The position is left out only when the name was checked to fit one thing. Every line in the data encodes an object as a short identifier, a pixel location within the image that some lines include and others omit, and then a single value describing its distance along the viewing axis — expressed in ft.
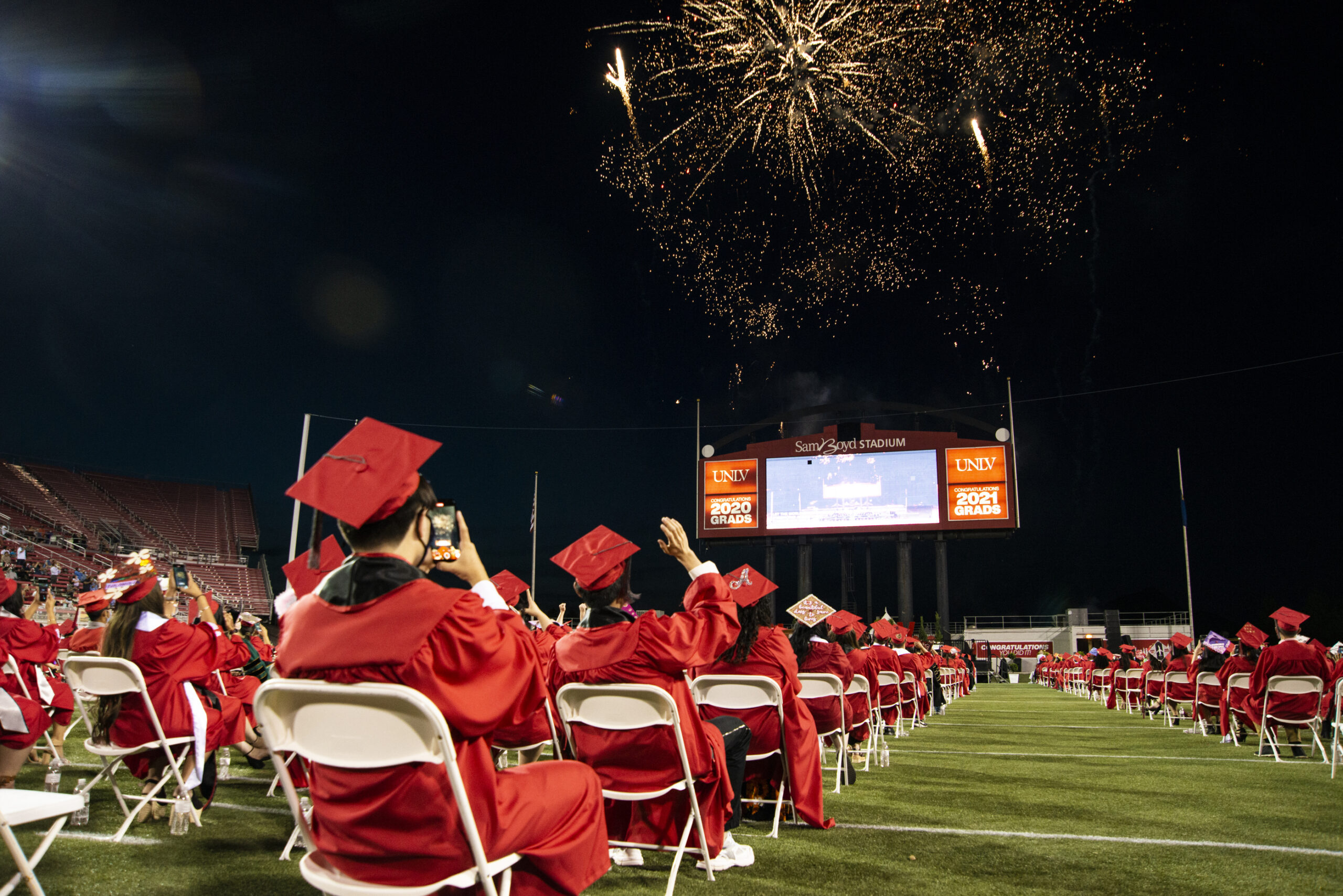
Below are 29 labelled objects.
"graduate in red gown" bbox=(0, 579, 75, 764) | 18.79
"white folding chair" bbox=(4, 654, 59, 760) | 18.25
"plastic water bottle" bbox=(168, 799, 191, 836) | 13.37
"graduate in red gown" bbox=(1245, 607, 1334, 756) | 25.80
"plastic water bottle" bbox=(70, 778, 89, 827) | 13.83
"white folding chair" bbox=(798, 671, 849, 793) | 17.71
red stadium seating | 96.73
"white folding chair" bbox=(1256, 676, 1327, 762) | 24.84
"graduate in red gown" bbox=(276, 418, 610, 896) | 6.12
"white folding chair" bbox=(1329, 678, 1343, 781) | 20.49
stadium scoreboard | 97.35
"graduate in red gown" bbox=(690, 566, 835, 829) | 15.08
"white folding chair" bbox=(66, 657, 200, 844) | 12.54
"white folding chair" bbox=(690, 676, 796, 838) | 13.78
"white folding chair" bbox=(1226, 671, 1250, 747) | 28.91
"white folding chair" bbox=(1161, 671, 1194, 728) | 39.75
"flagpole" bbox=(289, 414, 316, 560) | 70.49
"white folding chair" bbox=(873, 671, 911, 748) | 30.76
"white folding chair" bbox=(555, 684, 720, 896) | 9.91
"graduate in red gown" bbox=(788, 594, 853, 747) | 22.35
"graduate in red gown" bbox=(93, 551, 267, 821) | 13.56
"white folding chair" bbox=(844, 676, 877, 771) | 23.93
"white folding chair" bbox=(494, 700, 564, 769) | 11.51
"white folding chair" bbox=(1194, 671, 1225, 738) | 33.17
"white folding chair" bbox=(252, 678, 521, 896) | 5.80
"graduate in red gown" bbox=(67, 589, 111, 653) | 16.81
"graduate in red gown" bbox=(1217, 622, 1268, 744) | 29.55
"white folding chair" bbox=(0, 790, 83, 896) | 6.65
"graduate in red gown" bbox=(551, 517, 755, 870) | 10.70
